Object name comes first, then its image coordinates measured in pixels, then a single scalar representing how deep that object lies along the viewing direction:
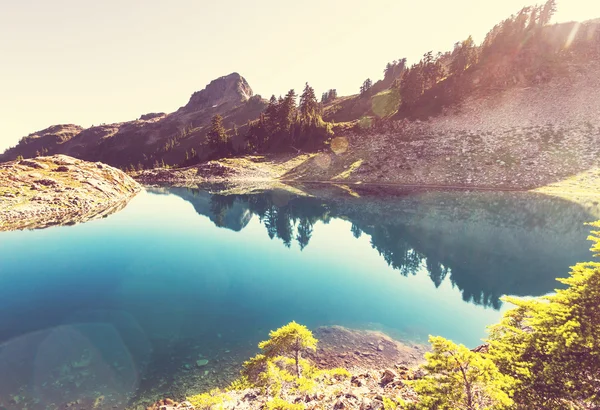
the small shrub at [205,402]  8.62
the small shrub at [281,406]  7.60
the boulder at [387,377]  12.00
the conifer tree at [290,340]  10.86
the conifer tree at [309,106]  109.38
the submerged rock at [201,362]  14.41
